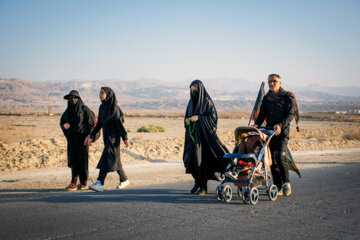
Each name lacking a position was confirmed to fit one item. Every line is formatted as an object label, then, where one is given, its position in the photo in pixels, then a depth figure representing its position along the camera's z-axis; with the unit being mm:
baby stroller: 6488
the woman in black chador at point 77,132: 8227
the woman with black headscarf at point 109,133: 7837
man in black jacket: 7098
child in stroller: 6500
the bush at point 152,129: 32844
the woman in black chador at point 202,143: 7371
